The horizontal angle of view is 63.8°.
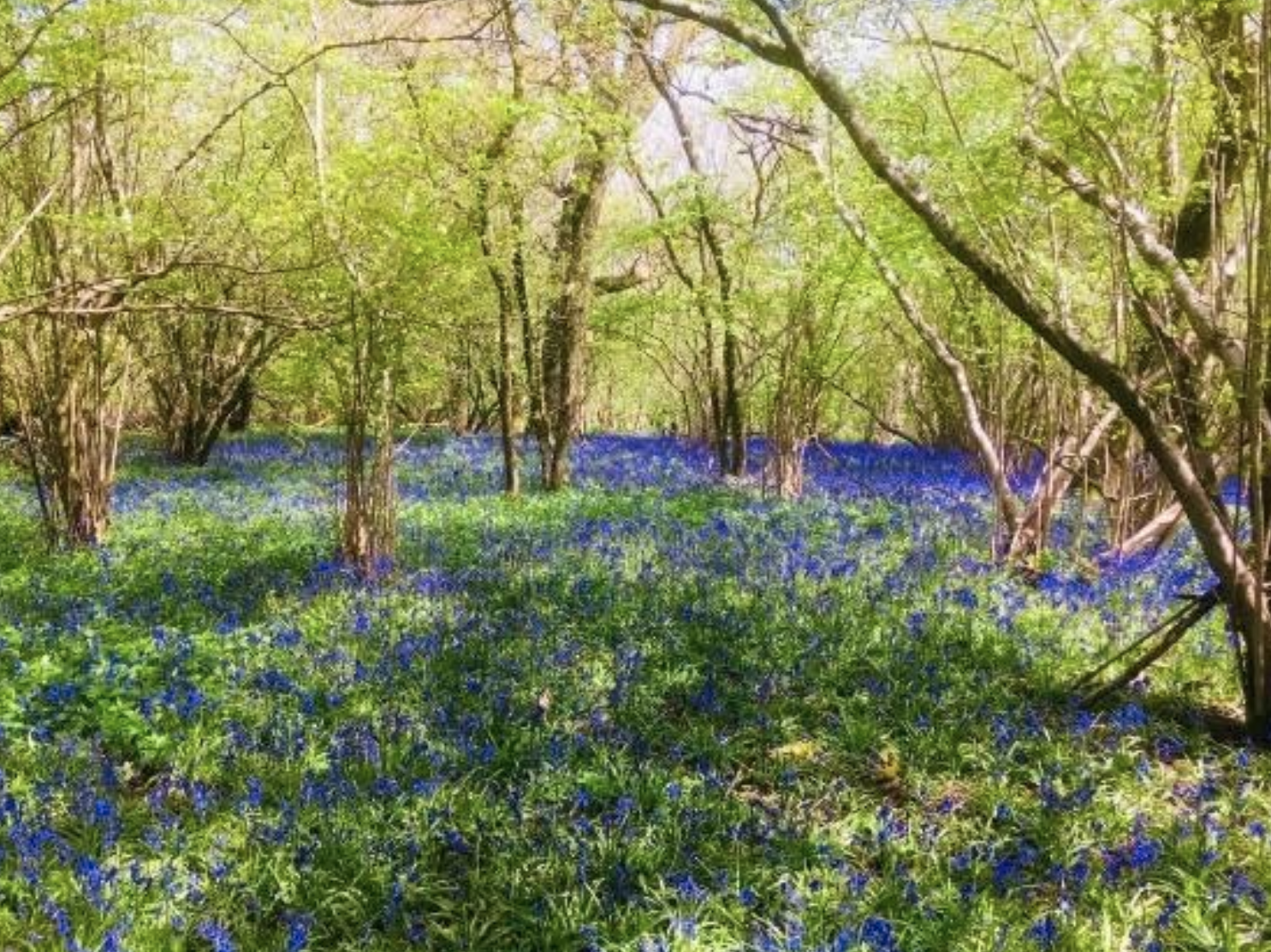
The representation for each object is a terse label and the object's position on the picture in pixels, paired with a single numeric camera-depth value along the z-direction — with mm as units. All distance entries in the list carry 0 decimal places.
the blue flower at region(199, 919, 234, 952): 3518
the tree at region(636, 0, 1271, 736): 5188
